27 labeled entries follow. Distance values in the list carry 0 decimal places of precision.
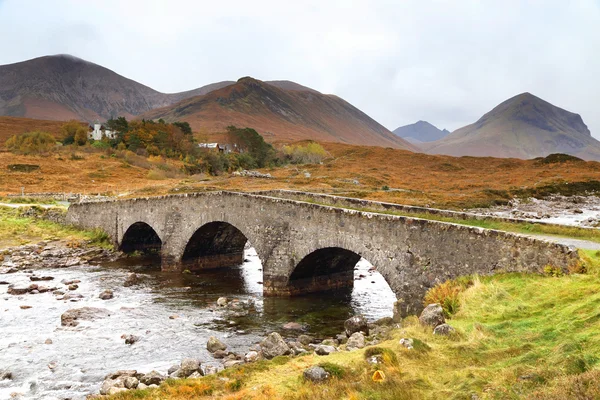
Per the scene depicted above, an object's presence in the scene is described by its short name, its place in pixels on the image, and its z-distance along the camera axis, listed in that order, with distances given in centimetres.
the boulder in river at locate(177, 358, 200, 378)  1252
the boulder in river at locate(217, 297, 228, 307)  2176
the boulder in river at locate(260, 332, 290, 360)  1358
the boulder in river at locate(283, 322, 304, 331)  1803
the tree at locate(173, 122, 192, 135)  10081
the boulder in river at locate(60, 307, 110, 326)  1864
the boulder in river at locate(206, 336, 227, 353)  1562
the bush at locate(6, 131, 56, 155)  8133
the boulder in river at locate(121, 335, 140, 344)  1670
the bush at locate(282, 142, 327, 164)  10338
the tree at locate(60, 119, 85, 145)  9212
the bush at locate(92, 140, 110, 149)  8562
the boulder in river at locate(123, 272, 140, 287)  2568
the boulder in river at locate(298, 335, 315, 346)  1580
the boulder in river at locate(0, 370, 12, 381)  1364
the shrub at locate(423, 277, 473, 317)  1194
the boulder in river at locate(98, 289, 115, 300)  2245
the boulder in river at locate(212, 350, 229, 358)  1511
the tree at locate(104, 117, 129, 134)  9012
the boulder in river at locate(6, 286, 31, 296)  2298
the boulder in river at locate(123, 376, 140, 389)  1207
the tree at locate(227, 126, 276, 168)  9578
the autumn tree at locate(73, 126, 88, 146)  9009
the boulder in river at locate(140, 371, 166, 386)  1216
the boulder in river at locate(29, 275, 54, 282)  2589
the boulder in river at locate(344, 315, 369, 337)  1539
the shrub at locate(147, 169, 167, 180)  6694
